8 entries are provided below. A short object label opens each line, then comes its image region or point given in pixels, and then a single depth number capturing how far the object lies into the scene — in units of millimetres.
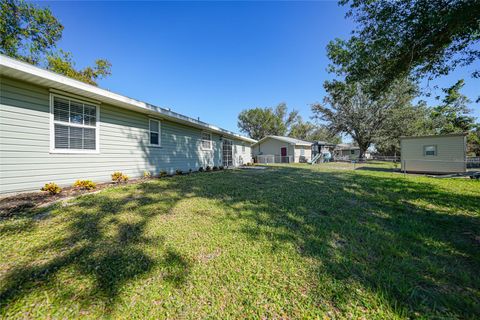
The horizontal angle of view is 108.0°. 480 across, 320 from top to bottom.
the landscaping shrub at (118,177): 5650
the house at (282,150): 21578
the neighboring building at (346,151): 40669
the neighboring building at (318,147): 24992
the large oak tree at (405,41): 4441
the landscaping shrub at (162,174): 7212
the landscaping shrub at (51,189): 4082
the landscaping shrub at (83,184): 4676
